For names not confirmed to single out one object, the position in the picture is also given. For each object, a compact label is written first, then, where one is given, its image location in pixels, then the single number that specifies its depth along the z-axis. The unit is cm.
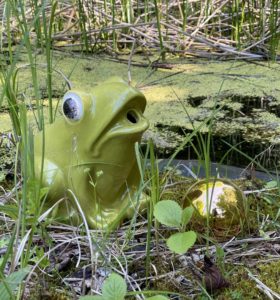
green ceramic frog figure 108
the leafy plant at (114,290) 79
